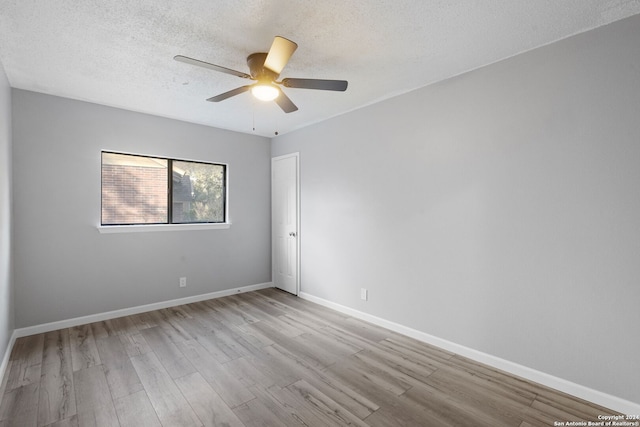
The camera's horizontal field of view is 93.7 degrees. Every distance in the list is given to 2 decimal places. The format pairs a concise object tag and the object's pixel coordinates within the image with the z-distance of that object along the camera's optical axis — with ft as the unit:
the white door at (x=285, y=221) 15.34
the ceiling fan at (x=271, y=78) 6.51
